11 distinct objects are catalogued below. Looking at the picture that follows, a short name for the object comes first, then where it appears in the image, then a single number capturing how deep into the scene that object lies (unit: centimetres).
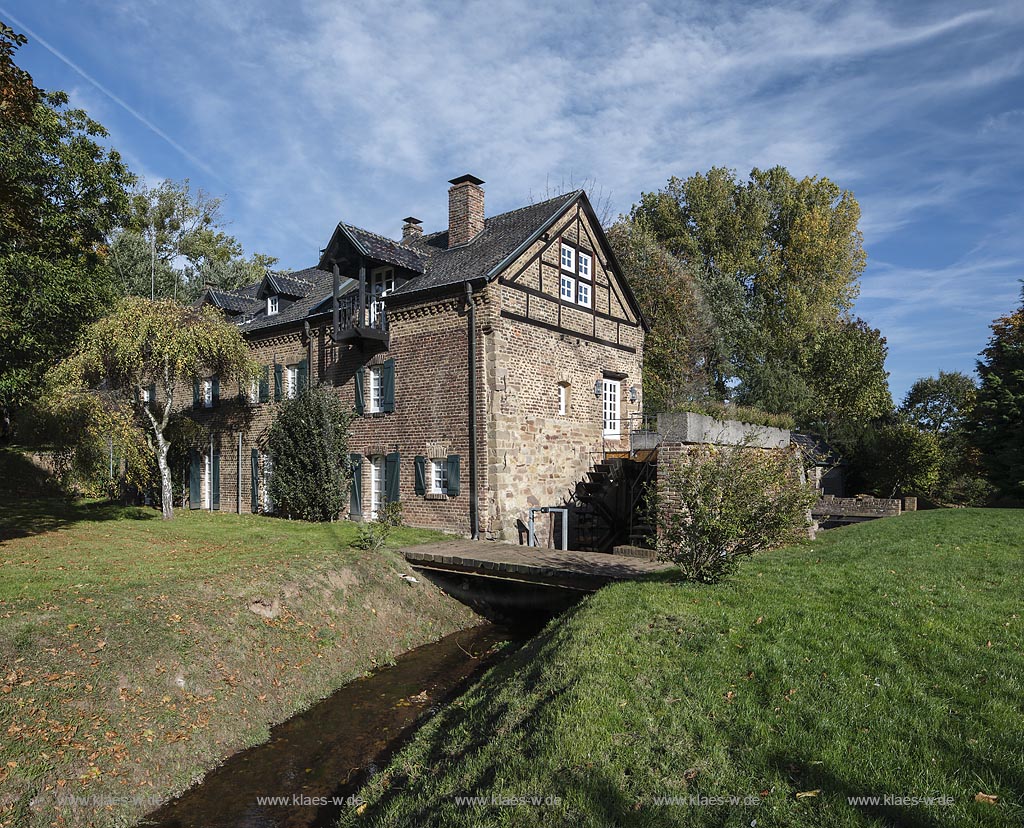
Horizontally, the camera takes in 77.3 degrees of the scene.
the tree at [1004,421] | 2441
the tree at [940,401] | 4000
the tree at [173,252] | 3825
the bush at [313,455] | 1956
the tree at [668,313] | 3180
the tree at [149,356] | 1772
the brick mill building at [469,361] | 1702
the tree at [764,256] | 3497
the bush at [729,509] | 859
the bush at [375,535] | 1413
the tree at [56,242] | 1759
